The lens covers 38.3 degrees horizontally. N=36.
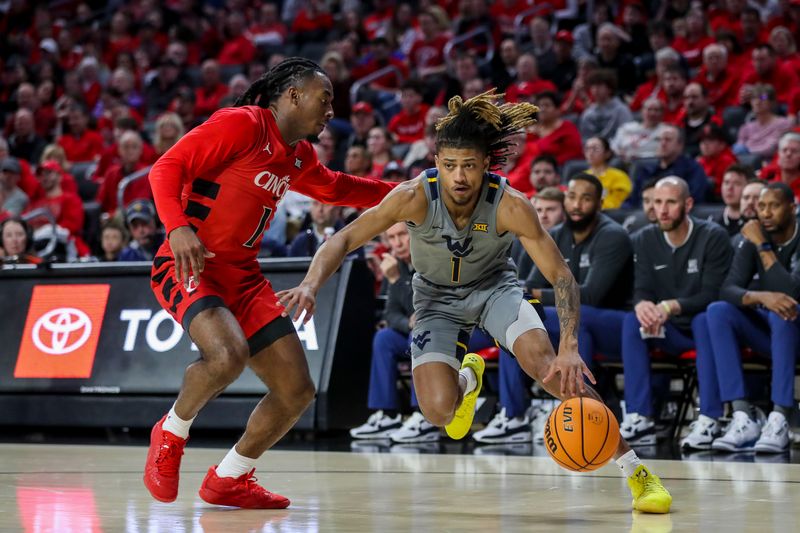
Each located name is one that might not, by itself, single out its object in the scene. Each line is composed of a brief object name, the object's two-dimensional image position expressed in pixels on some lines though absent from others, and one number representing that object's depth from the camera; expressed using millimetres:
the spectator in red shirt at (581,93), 12742
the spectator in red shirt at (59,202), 12641
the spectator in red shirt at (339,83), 14133
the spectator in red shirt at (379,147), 11555
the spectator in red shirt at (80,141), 15688
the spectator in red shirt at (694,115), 11117
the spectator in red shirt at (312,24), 17156
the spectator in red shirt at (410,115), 13172
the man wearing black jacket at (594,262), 8055
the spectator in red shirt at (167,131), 11883
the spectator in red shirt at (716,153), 10289
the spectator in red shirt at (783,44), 11992
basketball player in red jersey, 4879
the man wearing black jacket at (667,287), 7699
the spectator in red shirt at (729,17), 13273
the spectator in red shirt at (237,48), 17344
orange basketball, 4605
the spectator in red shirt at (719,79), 11828
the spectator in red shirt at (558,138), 11406
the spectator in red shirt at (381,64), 15164
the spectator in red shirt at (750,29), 12648
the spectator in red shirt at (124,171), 12906
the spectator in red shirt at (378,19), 16844
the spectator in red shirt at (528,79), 12773
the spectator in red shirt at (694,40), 13055
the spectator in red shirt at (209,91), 15805
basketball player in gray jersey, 4820
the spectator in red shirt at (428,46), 15125
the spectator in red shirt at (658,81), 11781
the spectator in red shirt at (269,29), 17469
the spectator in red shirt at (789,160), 8977
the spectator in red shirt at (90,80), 17484
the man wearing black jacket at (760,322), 7207
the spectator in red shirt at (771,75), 11453
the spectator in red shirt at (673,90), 11680
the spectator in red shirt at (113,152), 14211
